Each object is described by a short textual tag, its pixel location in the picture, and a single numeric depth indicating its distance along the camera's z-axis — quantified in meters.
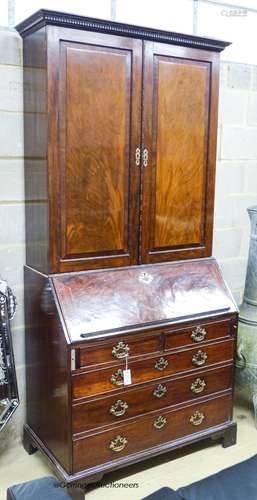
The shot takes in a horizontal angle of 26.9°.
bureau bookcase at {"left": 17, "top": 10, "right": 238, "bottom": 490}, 2.18
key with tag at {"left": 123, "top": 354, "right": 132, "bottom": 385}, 2.28
